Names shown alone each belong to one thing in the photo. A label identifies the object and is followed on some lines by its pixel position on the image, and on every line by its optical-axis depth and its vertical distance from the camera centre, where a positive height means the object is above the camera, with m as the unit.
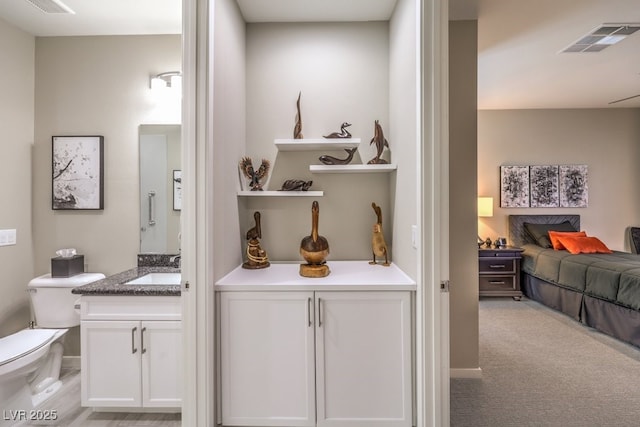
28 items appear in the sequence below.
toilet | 1.87 -0.81
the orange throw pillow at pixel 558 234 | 4.36 -0.32
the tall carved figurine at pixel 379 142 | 2.16 +0.50
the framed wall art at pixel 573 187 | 4.91 +0.41
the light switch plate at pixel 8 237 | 2.26 -0.16
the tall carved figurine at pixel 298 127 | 2.25 +0.63
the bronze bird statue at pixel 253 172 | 2.20 +0.30
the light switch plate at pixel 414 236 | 1.61 -0.12
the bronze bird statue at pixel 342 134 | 2.17 +0.57
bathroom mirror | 2.43 +0.22
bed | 2.99 -0.78
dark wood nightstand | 4.37 -0.83
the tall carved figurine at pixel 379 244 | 2.10 -0.21
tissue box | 2.30 -0.39
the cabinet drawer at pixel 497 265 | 4.38 -0.74
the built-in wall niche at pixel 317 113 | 2.30 +0.76
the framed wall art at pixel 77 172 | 2.44 +0.34
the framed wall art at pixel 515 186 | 4.89 +0.43
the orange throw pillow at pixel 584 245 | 4.13 -0.44
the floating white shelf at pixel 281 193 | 2.10 +0.14
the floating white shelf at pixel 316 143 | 2.12 +0.49
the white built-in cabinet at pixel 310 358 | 1.66 -0.78
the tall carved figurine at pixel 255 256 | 2.08 -0.29
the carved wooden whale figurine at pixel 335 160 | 2.13 +0.37
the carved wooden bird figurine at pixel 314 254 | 1.82 -0.24
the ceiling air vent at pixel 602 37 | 2.65 +1.59
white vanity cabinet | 1.87 -0.82
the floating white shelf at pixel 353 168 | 2.05 +0.31
